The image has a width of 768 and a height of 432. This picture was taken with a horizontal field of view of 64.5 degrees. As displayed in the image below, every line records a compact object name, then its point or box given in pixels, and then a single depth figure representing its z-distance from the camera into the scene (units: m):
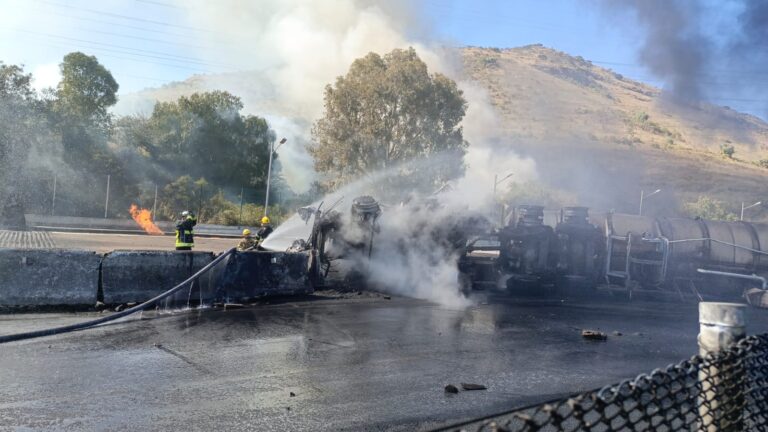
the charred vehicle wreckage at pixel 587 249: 13.98
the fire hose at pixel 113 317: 7.08
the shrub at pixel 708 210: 45.66
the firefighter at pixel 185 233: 12.31
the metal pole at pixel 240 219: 37.12
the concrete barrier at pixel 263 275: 10.57
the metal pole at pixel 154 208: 35.08
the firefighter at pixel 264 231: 13.19
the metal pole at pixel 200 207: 36.84
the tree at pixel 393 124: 32.03
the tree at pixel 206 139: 47.53
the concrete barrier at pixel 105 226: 30.19
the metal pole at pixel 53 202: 31.72
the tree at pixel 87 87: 41.84
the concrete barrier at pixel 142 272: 9.58
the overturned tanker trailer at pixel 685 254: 15.83
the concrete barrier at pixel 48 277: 8.77
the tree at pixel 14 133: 28.89
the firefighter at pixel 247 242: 12.97
